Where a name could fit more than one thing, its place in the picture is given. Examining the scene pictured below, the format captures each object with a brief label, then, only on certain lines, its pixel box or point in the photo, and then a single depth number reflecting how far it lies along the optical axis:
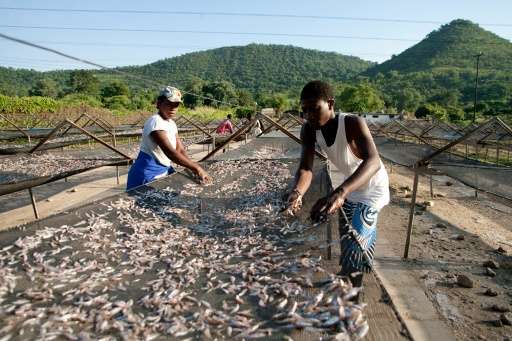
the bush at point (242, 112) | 57.10
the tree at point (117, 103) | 48.03
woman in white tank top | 2.91
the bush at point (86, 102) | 39.12
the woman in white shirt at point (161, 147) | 4.89
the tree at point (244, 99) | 83.32
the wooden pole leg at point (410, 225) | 6.44
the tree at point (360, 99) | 92.50
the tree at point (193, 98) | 71.31
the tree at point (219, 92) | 78.44
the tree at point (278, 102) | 82.31
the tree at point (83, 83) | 78.44
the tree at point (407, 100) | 97.76
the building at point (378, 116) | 67.06
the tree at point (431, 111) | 58.48
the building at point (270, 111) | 52.81
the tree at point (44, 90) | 71.38
